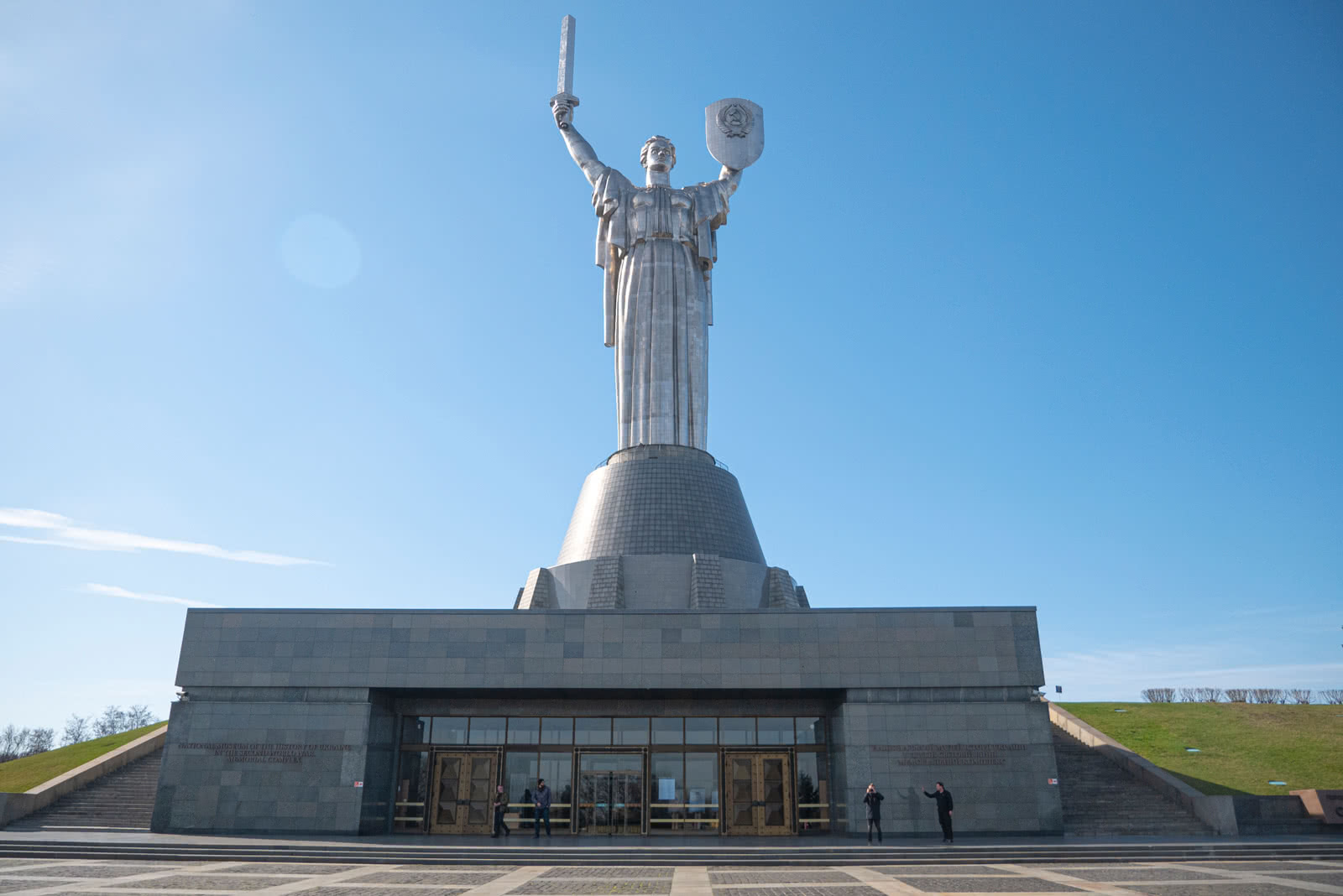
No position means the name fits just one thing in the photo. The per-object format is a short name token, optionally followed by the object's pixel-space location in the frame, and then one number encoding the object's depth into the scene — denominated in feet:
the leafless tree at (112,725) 320.29
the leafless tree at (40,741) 324.19
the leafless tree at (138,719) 306.35
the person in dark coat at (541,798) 69.67
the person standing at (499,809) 69.87
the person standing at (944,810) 64.64
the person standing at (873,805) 64.72
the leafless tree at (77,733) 324.60
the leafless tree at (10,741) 333.70
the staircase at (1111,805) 72.38
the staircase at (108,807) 76.95
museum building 72.84
